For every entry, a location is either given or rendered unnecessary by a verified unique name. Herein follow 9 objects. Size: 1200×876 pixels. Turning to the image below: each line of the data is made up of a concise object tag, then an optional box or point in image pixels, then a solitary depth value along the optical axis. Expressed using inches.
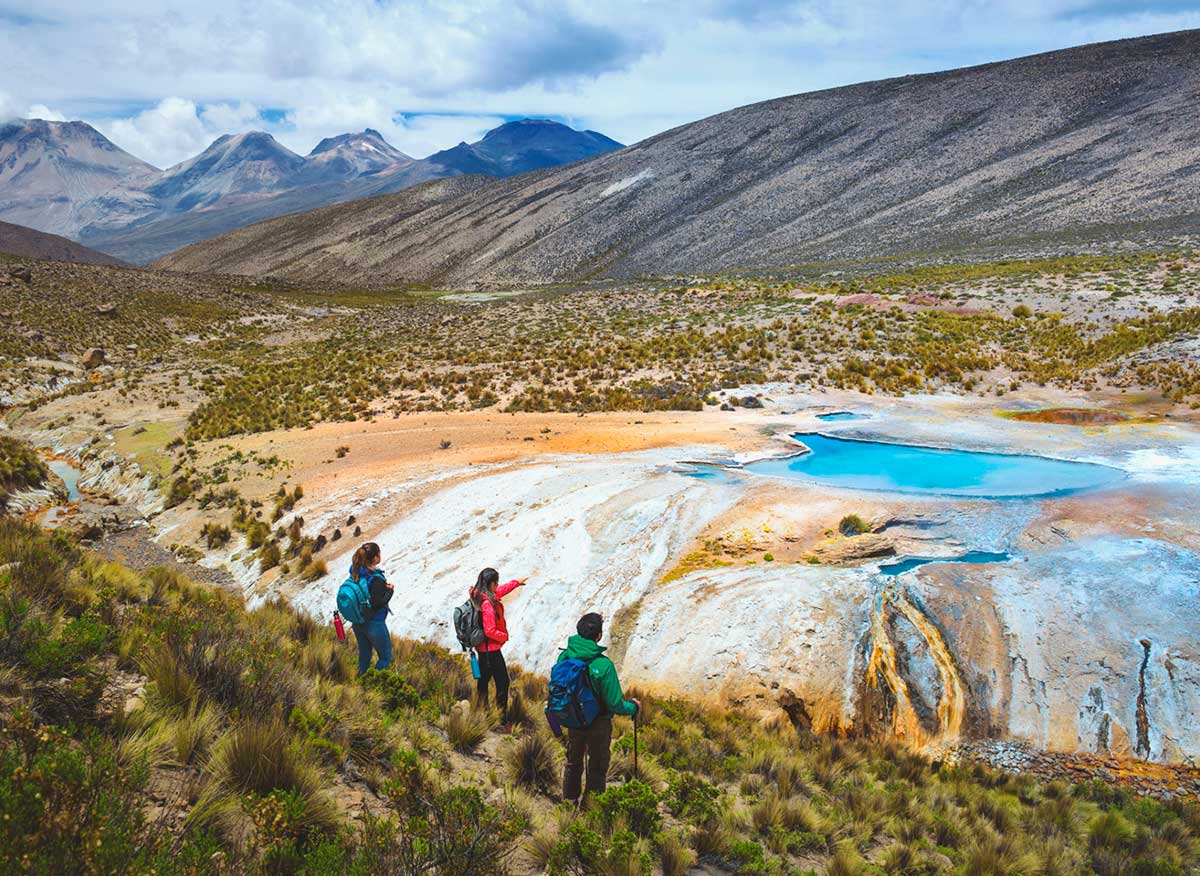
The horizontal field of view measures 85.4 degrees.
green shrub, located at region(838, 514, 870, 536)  483.2
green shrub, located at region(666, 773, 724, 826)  232.7
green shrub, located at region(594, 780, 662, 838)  209.6
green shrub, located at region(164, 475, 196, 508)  735.1
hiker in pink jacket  272.8
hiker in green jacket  207.0
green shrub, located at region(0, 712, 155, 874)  110.2
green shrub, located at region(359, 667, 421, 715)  265.7
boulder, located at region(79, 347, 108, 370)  1690.5
